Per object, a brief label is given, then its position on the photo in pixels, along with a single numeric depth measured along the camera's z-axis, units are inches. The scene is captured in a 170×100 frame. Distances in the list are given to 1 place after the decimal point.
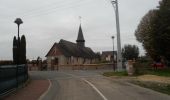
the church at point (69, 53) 1412.2
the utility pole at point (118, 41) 669.7
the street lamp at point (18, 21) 498.0
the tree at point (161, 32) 783.6
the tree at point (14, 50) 528.4
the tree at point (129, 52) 1586.1
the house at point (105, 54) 2326.1
